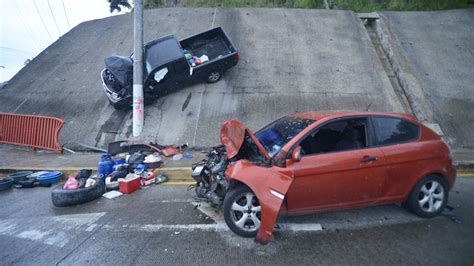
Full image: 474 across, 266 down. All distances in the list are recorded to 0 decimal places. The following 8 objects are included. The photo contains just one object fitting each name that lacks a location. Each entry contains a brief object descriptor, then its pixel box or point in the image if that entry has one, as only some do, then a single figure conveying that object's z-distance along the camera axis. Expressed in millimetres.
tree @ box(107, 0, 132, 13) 29953
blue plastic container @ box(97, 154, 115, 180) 5770
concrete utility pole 8391
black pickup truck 8742
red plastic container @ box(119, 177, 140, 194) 5199
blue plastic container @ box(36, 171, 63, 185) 5863
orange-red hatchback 3314
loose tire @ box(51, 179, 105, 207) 4719
